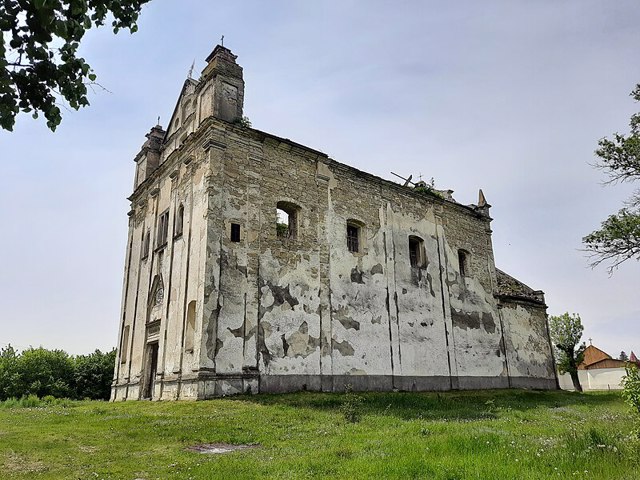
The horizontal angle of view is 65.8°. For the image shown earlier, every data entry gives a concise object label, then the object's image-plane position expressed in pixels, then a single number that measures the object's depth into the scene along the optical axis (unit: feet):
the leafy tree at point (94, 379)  91.56
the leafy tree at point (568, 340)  113.19
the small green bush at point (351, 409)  35.58
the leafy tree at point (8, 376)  91.45
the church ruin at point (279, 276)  48.47
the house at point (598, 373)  159.12
